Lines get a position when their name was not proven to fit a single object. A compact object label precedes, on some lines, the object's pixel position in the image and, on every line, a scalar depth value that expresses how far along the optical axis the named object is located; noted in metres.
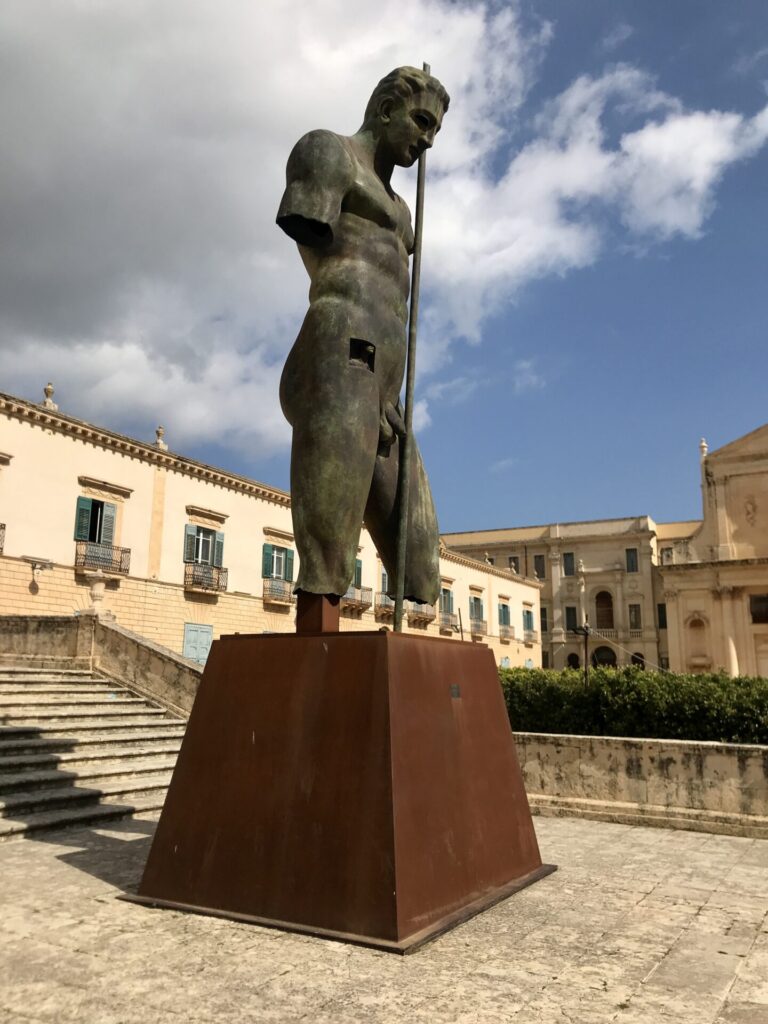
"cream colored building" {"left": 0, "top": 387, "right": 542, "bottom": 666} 20.86
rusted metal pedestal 3.38
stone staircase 6.30
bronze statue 4.21
